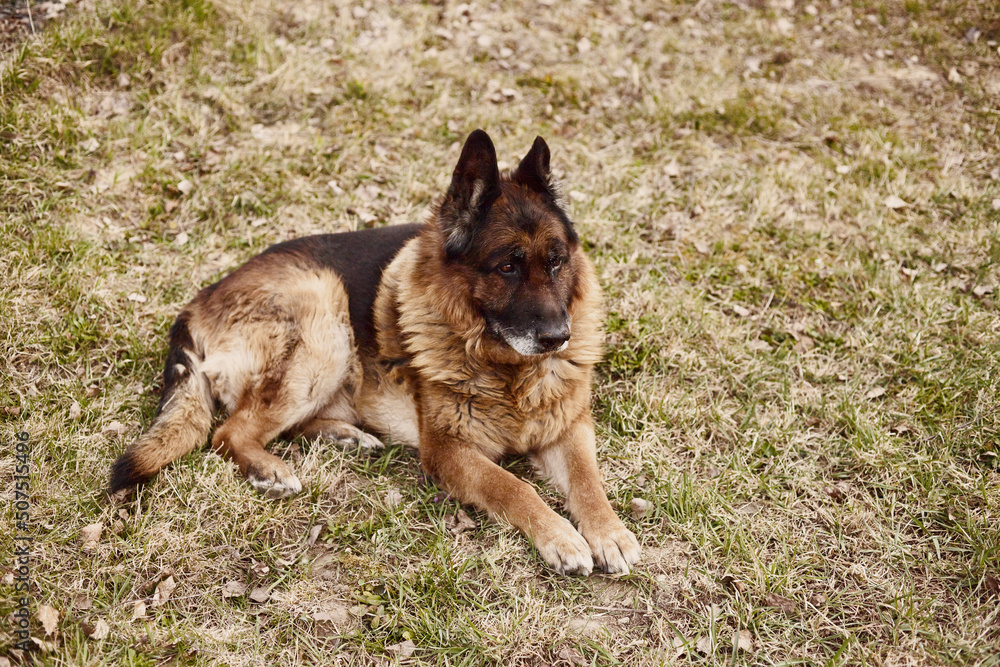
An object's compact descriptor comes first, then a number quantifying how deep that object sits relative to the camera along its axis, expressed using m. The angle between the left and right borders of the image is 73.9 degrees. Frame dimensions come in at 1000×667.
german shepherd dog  3.58
